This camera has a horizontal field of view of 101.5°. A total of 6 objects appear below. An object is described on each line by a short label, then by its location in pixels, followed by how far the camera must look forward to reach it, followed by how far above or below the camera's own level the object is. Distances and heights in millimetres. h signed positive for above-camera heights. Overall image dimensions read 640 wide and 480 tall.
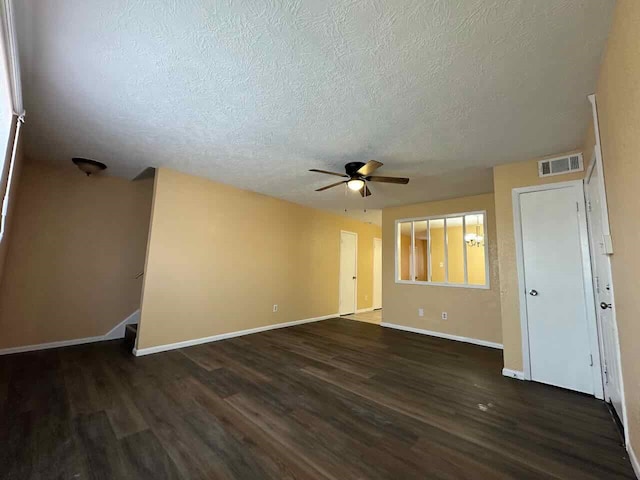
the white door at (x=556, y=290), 2666 -169
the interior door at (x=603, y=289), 1958 -123
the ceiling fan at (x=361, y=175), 2896 +1111
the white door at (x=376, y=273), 7633 -103
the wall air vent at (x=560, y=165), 2793 +1199
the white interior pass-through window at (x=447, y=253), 4590 +371
